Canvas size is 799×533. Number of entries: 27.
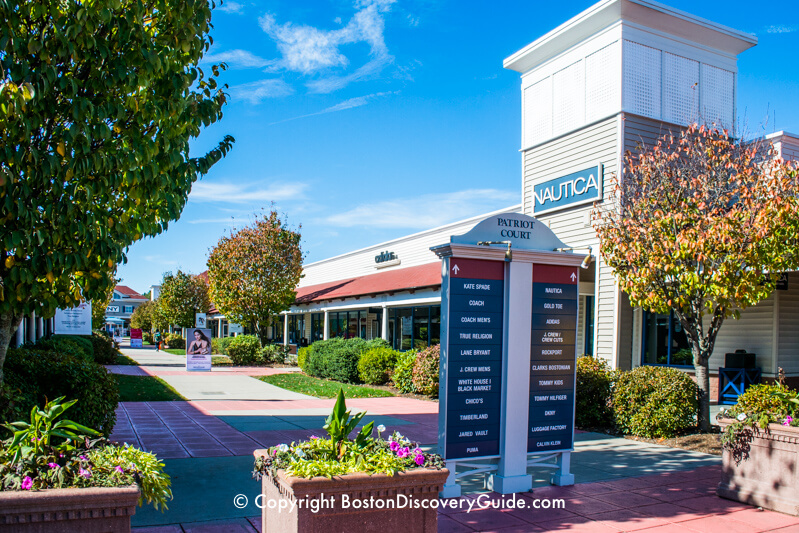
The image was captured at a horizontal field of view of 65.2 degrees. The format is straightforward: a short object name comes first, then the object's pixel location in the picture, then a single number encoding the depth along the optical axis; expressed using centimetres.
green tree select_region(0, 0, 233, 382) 493
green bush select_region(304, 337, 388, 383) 1920
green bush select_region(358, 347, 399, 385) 1808
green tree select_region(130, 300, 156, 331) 5816
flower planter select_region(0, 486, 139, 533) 332
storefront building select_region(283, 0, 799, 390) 1348
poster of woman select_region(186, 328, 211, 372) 2249
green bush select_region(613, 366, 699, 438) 955
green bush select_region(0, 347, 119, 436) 679
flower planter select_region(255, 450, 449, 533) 376
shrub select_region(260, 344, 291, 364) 2752
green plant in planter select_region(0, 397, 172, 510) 362
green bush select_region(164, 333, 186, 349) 4519
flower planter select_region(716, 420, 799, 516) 602
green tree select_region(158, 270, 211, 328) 4241
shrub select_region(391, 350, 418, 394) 1602
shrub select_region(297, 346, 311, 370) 2256
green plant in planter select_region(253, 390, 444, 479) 403
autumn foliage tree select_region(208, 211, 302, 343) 2736
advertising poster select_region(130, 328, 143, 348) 4200
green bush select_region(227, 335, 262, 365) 2719
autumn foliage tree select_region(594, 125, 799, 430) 886
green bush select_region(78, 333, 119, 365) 2592
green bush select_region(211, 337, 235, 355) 3288
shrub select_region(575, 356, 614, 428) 1052
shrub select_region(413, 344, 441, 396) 1509
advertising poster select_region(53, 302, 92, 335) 2134
